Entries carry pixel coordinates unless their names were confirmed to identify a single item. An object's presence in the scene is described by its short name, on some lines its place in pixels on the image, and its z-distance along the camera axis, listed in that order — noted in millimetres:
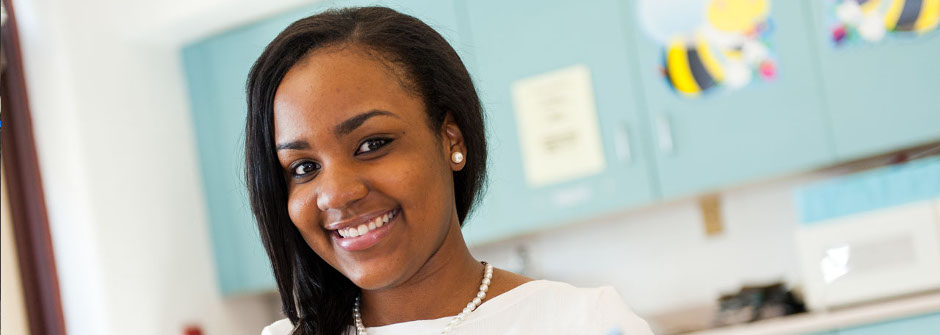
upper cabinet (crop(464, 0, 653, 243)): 2584
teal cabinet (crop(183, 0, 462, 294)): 3027
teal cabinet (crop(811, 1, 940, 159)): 2299
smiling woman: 873
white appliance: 2207
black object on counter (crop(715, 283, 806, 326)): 2410
